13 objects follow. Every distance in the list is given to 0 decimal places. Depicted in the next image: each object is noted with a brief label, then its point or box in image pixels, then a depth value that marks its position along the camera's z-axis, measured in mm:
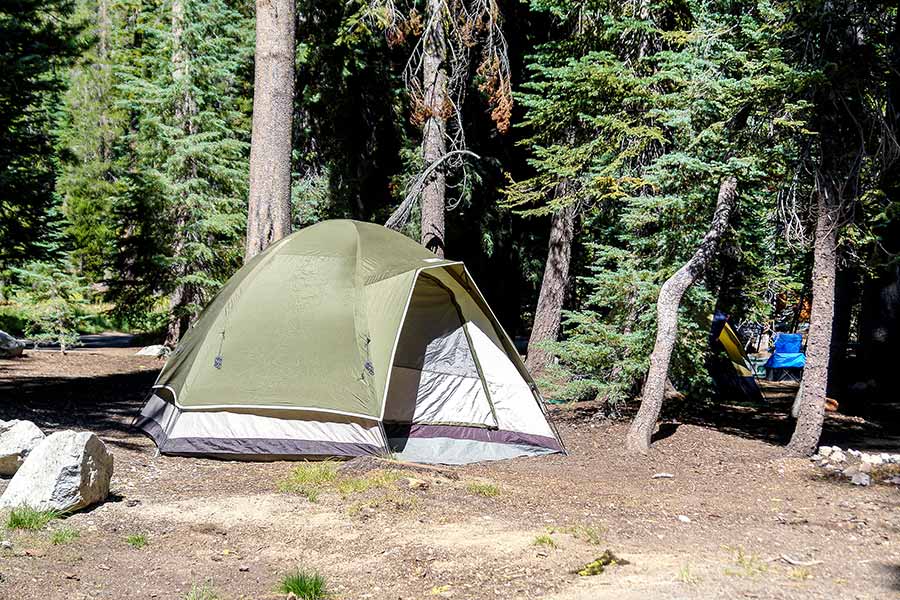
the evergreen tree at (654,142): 8656
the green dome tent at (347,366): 7777
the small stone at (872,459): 7852
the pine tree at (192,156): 15062
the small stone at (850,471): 7638
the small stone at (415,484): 6722
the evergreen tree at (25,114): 10836
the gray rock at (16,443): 6301
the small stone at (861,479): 7363
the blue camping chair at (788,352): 18547
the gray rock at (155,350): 16500
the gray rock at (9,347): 15312
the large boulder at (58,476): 5535
